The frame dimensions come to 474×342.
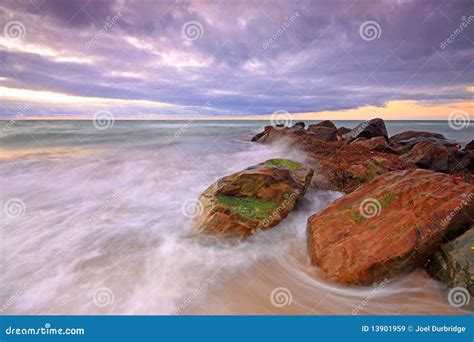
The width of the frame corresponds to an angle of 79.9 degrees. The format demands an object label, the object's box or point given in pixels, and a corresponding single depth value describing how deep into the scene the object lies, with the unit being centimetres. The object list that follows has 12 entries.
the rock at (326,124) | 2110
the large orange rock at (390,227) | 484
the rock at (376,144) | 1200
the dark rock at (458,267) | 429
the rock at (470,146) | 1139
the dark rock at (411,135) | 1697
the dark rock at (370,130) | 1549
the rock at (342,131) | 1850
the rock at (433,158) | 994
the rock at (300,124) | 2596
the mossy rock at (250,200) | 637
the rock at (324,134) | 1700
